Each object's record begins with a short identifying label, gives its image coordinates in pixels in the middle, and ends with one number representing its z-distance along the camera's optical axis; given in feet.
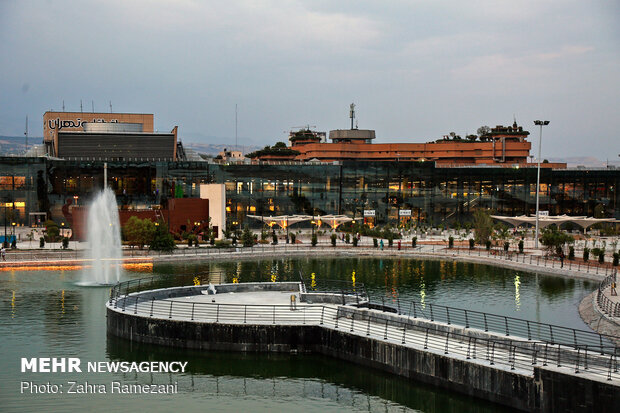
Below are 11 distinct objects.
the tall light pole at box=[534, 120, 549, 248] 270.46
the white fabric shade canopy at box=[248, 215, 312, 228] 317.22
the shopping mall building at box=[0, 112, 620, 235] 358.23
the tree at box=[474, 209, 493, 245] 278.26
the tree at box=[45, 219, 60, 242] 275.59
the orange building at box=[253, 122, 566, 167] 637.30
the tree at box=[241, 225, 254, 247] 263.08
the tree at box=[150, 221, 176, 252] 244.01
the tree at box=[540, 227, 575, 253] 229.66
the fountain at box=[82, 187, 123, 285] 191.93
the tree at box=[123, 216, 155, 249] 247.70
